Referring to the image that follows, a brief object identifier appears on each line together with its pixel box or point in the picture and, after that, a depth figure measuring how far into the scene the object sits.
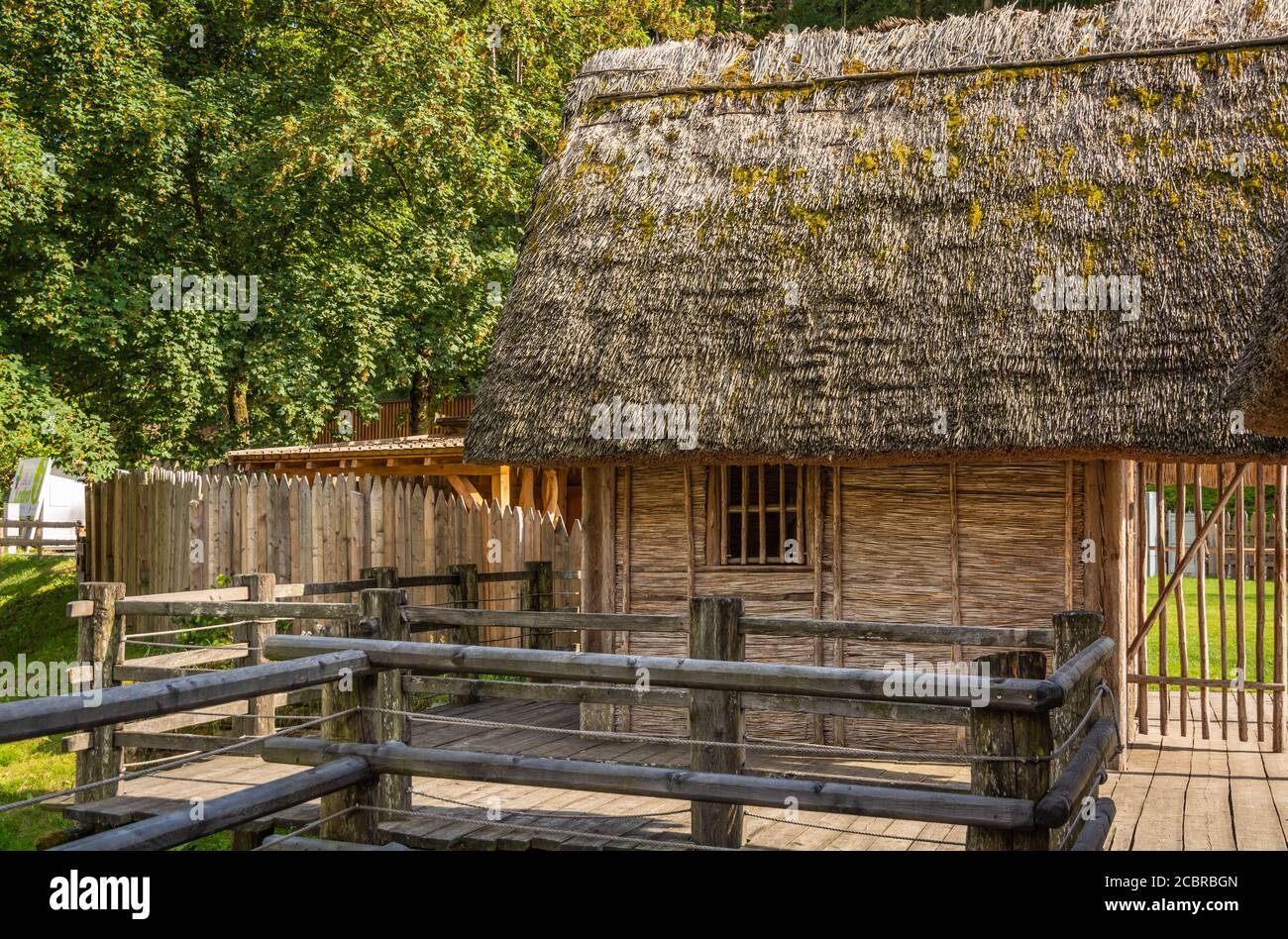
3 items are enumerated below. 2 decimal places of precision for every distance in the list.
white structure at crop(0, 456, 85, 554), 29.91
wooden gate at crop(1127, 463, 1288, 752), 9.25
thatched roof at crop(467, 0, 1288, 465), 8.57
